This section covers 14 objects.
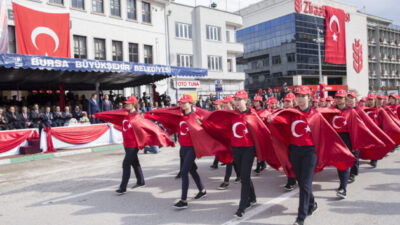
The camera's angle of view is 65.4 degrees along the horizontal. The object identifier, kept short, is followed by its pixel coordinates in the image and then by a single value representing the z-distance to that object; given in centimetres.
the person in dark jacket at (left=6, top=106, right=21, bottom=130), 1319
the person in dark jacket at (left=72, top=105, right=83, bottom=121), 1558
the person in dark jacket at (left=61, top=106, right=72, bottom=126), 1477
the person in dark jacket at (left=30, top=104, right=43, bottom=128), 1380
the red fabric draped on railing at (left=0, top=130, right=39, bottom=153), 1203
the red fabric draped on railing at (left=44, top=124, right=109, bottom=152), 1312
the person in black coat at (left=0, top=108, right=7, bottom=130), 1275
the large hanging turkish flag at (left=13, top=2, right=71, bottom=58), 1930
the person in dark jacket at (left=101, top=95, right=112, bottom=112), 1658
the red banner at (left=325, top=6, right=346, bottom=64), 5847
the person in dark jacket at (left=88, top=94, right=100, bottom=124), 1606
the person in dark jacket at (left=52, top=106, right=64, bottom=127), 1428
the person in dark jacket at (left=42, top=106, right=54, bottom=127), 1382
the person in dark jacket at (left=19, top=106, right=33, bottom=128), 1344
